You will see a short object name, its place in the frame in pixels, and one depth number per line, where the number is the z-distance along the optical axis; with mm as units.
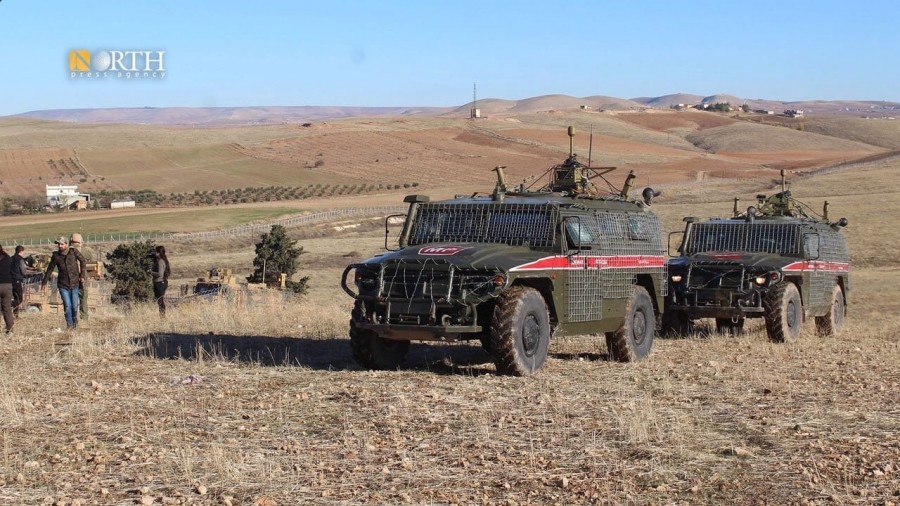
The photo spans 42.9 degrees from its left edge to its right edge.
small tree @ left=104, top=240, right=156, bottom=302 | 28688
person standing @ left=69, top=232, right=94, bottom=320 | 17109
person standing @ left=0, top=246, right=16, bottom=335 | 16203
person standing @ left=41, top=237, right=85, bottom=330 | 16625
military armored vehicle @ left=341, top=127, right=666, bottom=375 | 11297
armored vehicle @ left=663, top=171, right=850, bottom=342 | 16641
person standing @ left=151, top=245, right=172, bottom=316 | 19141
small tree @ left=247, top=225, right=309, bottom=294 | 33594
